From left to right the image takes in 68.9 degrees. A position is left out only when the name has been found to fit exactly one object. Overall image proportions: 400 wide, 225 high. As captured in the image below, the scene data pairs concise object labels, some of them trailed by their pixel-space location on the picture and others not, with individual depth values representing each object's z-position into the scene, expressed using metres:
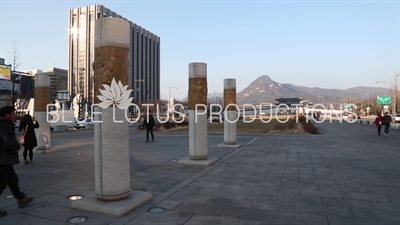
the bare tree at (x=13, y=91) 29.61
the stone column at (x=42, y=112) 13.38
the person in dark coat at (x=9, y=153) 5.27
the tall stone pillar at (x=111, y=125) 5.67
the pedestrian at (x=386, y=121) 23.19
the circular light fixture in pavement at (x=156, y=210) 5.43
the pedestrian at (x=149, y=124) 18.75
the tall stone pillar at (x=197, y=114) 10.65
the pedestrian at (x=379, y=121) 23.17
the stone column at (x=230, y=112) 15.41
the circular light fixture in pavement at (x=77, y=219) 4.91
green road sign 52.09
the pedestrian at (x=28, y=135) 10.38
